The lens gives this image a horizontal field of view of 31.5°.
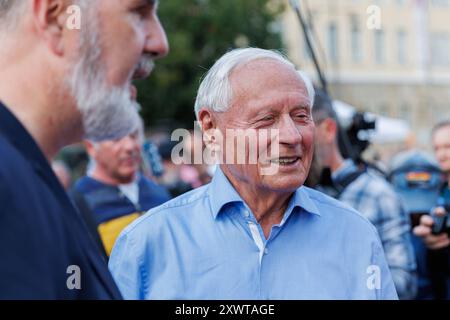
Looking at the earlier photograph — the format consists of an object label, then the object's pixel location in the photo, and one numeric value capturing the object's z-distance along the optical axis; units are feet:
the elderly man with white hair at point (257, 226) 6.73
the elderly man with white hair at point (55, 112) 3.56
